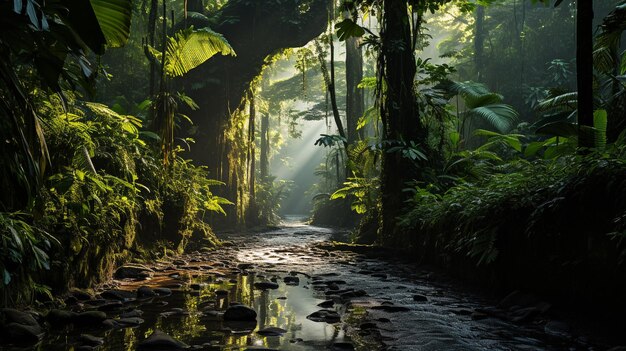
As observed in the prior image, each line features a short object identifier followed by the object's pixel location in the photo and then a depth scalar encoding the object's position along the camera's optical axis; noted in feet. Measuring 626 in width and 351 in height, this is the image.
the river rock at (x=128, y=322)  11.11
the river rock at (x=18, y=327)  9.23
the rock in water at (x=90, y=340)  9.41
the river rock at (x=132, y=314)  11.96
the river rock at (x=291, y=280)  17.98
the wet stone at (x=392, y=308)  13.07
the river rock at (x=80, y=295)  13.69
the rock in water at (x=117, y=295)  14.32
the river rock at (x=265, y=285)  16.92
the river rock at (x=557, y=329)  10.41
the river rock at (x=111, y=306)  12.76
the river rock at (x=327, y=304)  13.75
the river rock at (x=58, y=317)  10.63
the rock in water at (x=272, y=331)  10.59
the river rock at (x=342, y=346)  9.43
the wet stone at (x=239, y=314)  11.87
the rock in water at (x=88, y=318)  10.86
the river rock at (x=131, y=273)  18.80
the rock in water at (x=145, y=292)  14.85
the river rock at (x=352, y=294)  15.13
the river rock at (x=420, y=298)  14.53
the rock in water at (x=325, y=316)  11.96
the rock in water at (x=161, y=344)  9.19
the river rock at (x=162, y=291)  15.42
